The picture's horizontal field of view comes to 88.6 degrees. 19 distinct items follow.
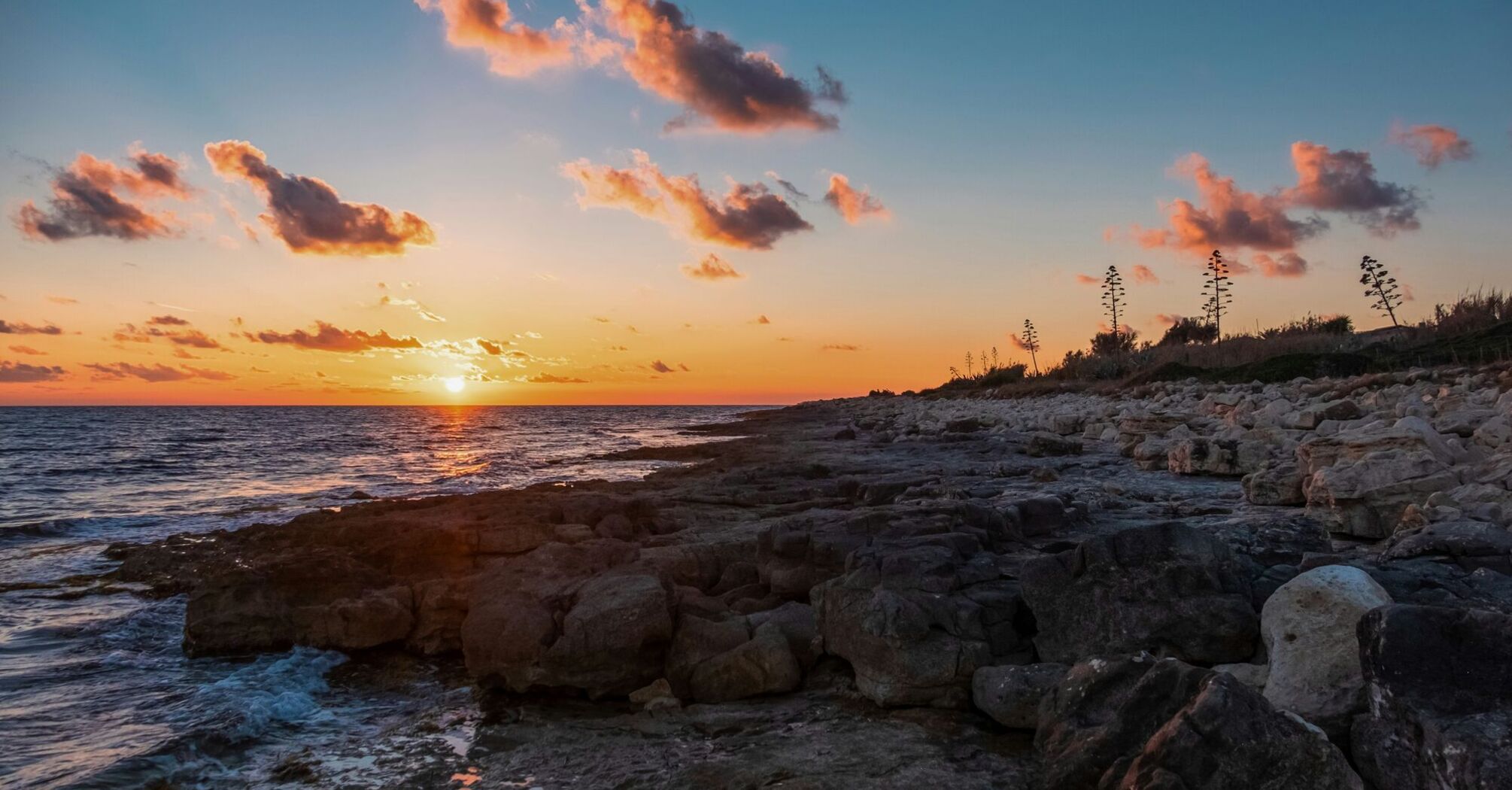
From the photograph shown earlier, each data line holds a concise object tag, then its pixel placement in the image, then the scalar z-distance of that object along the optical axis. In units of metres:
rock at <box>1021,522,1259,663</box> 4.97
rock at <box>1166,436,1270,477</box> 11.87
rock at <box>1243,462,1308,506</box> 9.20
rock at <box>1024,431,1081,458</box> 16.95
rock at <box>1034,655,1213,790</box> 3.74
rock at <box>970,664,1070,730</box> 4.77
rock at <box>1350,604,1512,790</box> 3.10
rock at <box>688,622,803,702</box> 5.78
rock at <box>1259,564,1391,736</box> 3.76
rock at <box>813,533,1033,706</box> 5.27
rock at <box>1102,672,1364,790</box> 3.20
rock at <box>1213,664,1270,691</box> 4.34
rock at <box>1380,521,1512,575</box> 5.38
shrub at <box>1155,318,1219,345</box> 51.28
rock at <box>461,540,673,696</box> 6.12
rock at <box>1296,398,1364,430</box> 12.55
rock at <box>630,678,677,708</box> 5.95
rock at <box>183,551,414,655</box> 7.77
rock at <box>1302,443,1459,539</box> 7.28
